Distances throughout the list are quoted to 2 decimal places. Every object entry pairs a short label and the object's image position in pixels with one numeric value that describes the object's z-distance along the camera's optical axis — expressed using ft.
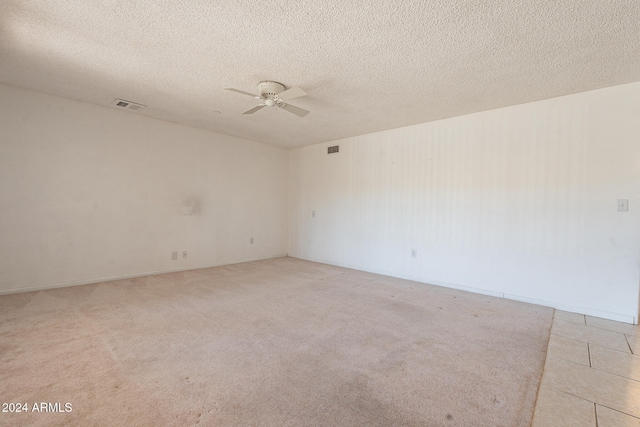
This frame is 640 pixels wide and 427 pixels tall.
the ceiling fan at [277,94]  9.80
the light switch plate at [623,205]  9.82
